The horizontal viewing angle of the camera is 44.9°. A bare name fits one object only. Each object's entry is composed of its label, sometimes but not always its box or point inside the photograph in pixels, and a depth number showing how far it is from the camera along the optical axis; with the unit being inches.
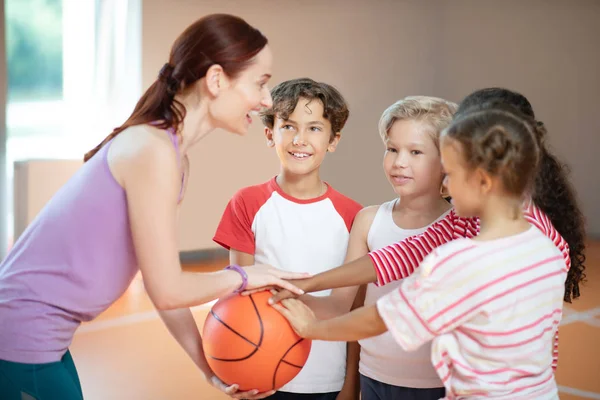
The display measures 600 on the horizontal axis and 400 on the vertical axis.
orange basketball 85.0
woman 73.8
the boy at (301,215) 105.3
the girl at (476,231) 87.8
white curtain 263.6
